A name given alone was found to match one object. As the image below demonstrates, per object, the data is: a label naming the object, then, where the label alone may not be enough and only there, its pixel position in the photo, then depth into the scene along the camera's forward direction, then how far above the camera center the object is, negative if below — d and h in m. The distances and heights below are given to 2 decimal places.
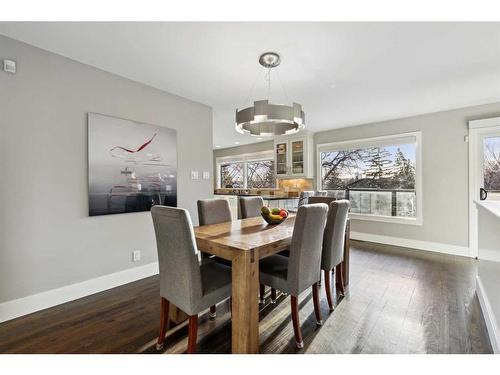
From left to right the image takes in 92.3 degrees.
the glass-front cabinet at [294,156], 5.36 +0.71
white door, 3.51 +0.29
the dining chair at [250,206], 2.96 -0.26
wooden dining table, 1.50 -0.53
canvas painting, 2.52 +0.25
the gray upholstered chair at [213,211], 2.49 -0.27
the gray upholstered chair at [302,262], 1.71 -0.57
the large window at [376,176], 4.32 +0.19
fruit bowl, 2.36 -0.29
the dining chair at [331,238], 2.15 -0.48
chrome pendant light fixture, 1.97 +0.60
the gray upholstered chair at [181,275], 1.46 -0.56
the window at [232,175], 7.49 +0.37
